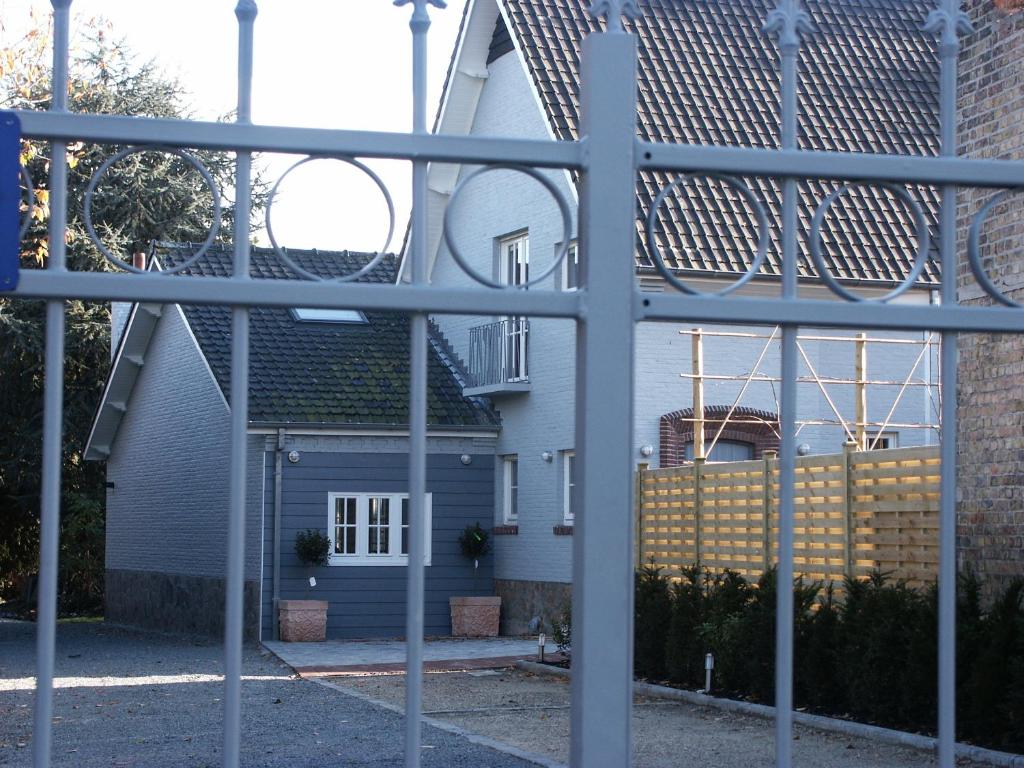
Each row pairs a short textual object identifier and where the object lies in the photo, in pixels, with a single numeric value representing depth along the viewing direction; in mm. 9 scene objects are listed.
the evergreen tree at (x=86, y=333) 29953
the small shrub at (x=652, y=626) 14117
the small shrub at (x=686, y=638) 13320
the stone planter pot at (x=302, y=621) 20578
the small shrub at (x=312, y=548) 21047
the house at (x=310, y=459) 21344
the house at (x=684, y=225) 19594
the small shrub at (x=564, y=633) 15930
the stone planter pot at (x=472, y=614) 21531
